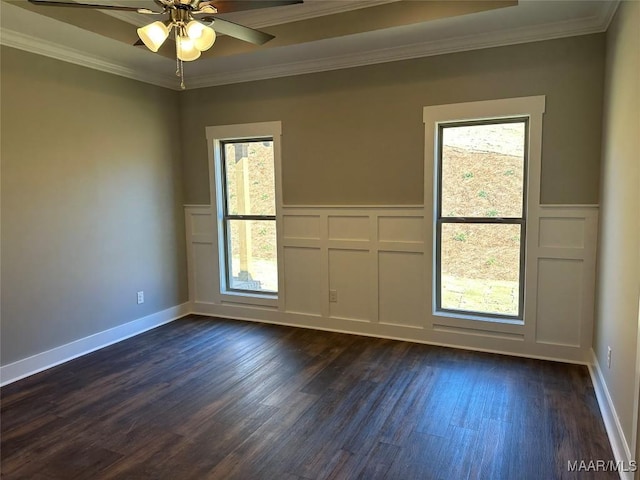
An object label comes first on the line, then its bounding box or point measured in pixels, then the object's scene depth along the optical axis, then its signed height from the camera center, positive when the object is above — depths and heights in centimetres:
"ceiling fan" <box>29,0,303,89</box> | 203 +93
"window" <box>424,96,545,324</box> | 340 -4
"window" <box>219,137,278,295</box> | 448 -11
